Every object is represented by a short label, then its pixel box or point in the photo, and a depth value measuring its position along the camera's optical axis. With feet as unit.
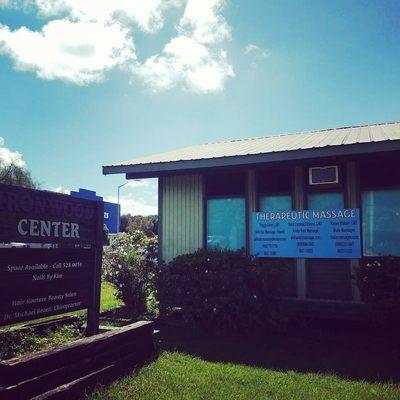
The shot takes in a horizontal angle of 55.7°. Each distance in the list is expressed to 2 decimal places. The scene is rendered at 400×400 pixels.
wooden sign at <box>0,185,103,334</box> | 13.09
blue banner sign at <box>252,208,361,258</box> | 24.23
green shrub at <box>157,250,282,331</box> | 21.81
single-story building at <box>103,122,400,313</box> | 24.67
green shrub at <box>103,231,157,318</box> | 26.50
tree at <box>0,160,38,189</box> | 146.61
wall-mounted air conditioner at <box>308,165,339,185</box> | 26.61
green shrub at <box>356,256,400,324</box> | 19.66
